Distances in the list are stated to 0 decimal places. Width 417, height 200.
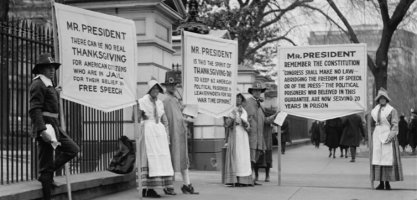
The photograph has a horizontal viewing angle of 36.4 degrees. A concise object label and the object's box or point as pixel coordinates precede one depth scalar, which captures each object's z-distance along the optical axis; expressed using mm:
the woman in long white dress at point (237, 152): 11211
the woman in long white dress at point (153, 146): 9469
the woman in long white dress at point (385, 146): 10773
